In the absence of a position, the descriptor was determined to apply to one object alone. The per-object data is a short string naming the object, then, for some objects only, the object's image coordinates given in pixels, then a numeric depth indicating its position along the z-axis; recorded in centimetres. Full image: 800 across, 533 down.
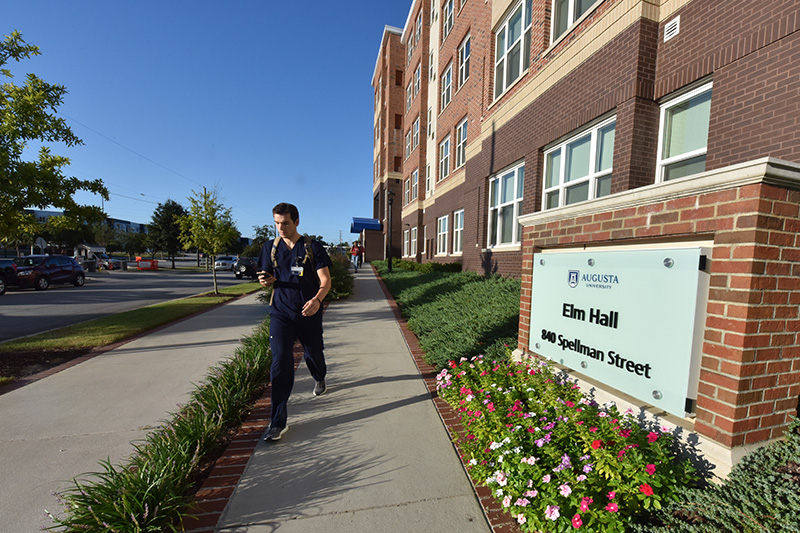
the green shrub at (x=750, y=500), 145
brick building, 179
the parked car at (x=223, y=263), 3900
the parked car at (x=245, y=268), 2536
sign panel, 197
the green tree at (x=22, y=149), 457
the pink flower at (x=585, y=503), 163
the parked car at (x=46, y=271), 1517
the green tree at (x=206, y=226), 1288
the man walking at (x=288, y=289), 289
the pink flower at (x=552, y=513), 166
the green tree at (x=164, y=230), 3966
